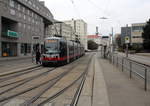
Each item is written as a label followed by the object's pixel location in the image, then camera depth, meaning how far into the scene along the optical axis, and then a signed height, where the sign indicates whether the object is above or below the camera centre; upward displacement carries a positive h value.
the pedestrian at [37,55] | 14.99 -0.71
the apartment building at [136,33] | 66.07 +8.67
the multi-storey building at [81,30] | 76.20 +12.29
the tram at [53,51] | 12.94 -0.16
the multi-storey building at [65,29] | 61.07 +10.06
